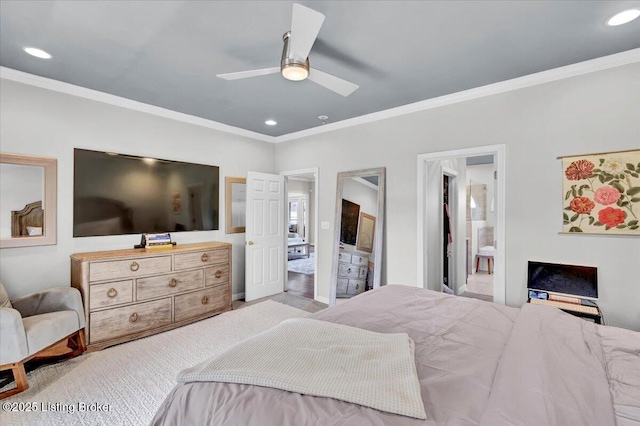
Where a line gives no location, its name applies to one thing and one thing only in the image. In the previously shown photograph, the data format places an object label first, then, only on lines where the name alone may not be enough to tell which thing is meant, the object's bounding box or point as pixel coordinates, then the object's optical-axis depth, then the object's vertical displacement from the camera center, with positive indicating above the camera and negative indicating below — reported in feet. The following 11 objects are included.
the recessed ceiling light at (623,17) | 6.20 +4.41
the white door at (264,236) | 14.75 -1.27
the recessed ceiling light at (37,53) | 7.69 +4.37
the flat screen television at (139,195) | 10.38 +0.69
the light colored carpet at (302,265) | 22.22 -4.51
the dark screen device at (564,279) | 8.20 -1.94
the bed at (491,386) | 2.94 -2.10
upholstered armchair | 6.97 -3.12
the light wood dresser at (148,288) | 9.30 -2.84
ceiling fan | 5.15 +3.44
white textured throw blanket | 3.22 -2.03
